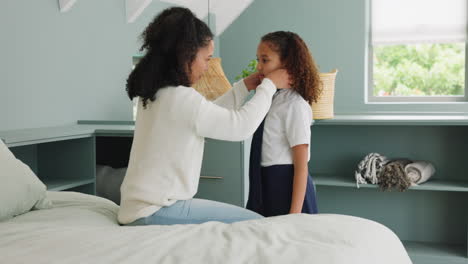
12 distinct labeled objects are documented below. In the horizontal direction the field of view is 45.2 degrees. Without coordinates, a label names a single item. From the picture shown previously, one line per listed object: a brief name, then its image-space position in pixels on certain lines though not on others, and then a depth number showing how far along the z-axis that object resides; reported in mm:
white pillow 1475
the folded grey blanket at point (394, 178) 3182
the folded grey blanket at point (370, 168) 3303
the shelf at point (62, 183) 2409
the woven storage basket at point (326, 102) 3207
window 3967
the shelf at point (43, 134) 2055
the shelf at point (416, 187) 3131
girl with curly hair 1848
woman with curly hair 1441
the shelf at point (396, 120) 2943
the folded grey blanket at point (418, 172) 3225
